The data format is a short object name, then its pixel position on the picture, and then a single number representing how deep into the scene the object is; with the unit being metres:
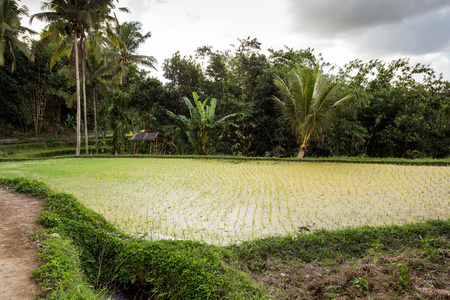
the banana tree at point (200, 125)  9.70
